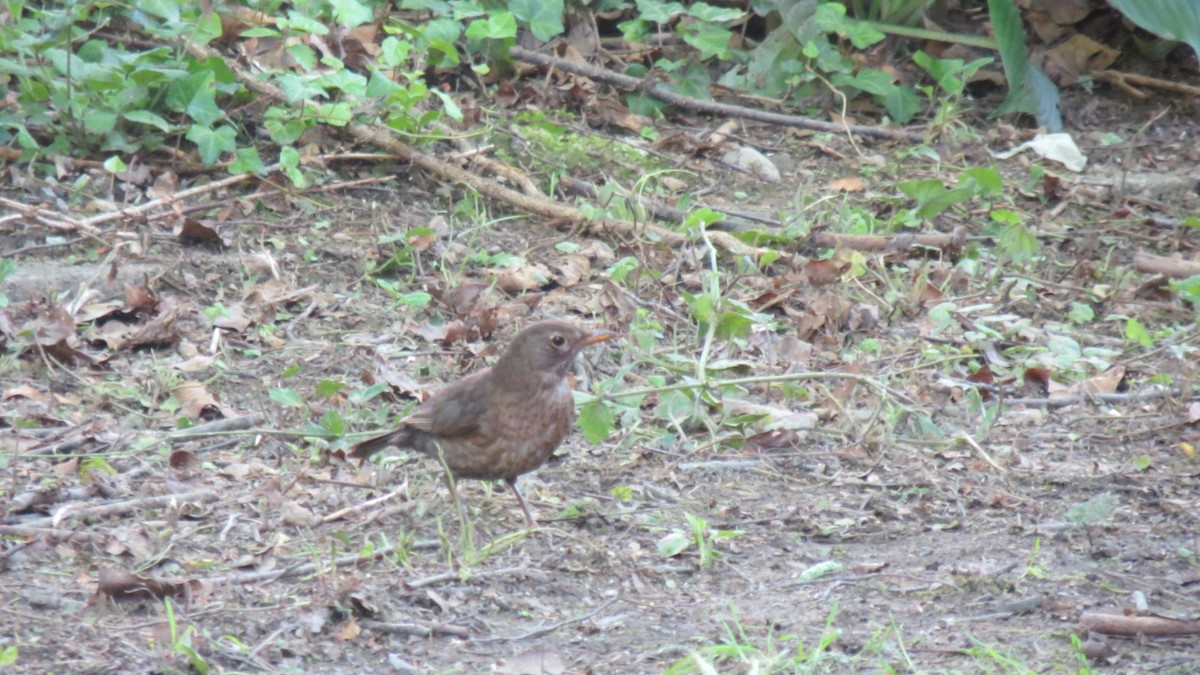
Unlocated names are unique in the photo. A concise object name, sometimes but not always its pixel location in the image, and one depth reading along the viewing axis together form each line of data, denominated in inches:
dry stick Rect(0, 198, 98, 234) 500.4
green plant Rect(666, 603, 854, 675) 258.5
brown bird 354.9
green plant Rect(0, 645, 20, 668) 244.1
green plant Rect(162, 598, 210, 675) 264.8
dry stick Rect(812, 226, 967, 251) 545.3
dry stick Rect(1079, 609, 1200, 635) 266.1
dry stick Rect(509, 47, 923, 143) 661.3
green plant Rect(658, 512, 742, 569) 332.5
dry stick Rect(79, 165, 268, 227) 518.6
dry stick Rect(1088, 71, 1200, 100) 690.8
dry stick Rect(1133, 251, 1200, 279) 524.1
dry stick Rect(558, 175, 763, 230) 565.3
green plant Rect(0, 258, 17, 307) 459.5
